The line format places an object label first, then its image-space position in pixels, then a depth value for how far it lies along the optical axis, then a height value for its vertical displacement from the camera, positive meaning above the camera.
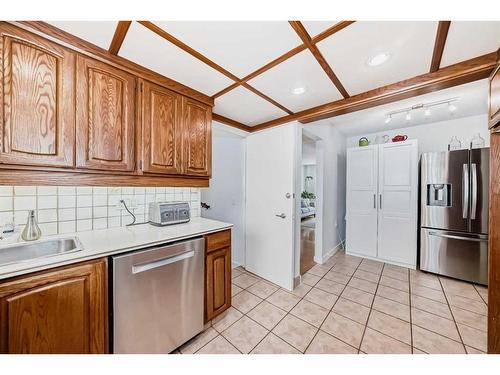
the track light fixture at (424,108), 2.32 +1.07
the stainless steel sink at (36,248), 1.11 -0.41
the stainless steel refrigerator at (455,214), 2.33 -0.35
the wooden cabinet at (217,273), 1.59 -0.79
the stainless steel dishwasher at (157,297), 1.12 -0.76
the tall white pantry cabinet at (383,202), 2.85 -0.25
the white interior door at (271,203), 2.26 -0.22
